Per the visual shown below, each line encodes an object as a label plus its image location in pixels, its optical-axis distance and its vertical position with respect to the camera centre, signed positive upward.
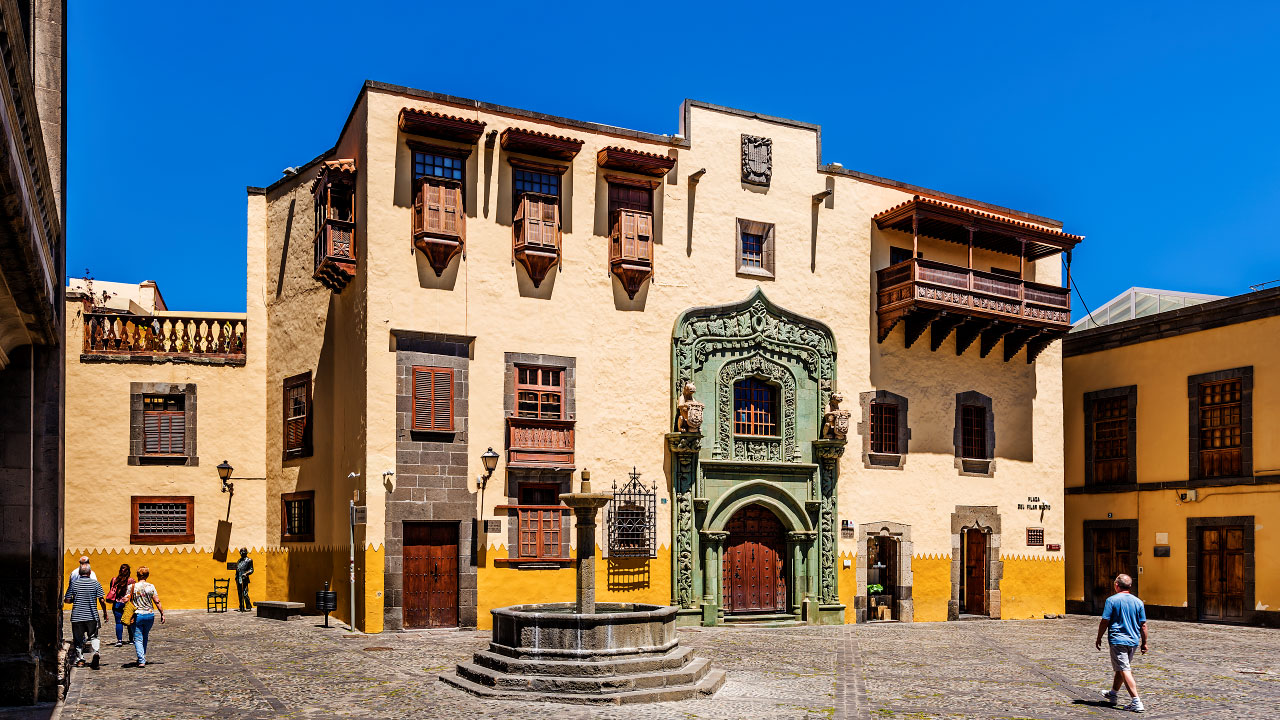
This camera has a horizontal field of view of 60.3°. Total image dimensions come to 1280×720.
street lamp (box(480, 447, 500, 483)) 21.80 -0.66
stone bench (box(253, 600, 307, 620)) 22.86 -3.81
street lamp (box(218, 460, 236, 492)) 24.98 -1.04
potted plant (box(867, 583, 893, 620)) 26.34 -4.22
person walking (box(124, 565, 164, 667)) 15.70 -2.62
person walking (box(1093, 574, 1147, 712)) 13.18 -2.42
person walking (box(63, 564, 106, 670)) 15.42 -2.52
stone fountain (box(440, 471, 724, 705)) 13.91 -3.05
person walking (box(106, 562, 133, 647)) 17.16 -2.57
